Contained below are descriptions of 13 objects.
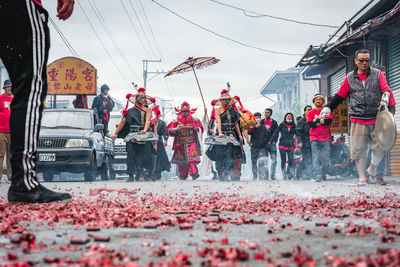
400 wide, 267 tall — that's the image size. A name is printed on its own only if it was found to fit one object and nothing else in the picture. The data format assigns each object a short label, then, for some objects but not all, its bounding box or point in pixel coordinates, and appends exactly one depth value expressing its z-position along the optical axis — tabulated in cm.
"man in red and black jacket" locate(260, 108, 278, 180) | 1498
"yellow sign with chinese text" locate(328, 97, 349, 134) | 1619
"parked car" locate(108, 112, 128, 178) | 1878
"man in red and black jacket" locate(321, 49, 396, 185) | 870
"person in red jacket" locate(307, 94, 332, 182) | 1140
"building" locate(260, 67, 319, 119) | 3959
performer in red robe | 1434
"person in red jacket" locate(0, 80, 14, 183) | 1081
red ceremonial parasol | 1510
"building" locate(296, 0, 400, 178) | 1278
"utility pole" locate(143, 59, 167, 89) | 5041
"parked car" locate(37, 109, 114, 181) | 1172
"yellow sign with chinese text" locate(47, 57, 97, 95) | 2520
